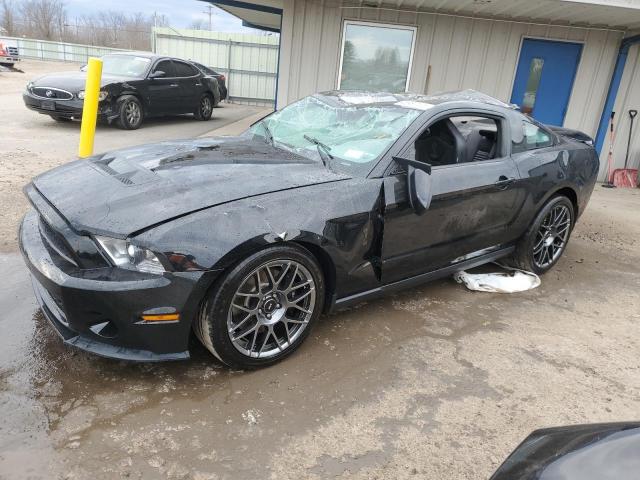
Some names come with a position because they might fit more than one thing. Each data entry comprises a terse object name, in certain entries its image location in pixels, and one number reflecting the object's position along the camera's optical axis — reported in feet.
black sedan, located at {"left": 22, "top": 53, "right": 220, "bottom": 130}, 32.01
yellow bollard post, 16.62
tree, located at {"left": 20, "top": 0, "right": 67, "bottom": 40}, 177.78
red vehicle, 72.33
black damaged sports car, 8.14
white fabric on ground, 13.97
